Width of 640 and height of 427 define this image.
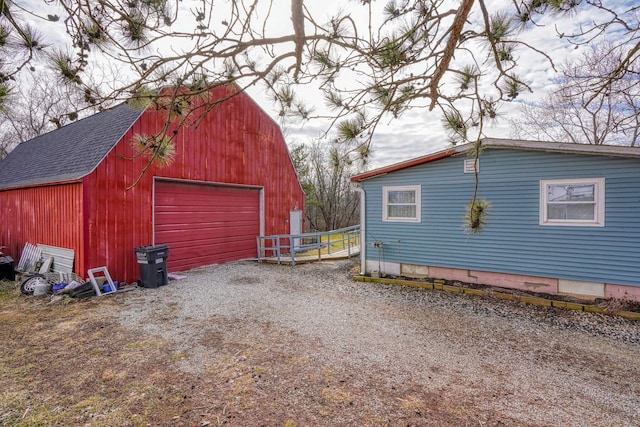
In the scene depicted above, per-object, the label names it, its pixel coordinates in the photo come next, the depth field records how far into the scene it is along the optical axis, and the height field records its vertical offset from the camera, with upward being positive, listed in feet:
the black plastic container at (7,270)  24.38 -4.68
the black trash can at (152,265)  22.50 -4.01
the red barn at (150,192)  22.31 +1.78
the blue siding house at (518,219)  17.92 -0.57
